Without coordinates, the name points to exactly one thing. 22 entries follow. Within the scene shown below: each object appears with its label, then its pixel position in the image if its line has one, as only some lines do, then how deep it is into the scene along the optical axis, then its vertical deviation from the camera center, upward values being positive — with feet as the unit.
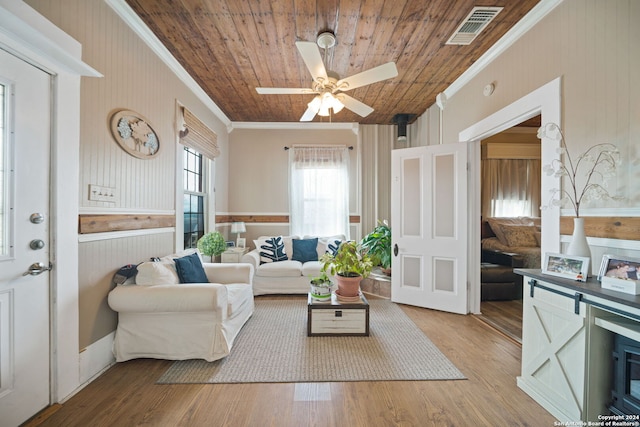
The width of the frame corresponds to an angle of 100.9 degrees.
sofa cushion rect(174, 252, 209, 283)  8.18 -1.86
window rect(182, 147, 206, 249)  11.48 +0.70
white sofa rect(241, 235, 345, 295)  12.34 -3.05
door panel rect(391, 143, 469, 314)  10.17 -0.54
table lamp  14.11 -0.87
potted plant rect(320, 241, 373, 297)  8.47 -1.81
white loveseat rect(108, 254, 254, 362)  6.62 -2.79
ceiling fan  6.56 +3.65
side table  12.73 -2.14
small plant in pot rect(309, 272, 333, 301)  8.54 -2.51
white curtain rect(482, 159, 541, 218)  16.28 +1.54
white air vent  6.95 +5.35
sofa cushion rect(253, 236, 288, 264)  13.48 -1.96
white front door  4.62 -0.54
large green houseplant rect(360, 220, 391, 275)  13.07 -1.70
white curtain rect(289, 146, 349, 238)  15.83 +1.32
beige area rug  6.34 -3.91
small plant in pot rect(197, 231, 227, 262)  11.22 -1.42
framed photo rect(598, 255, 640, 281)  4.21 -0.88
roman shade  10.34 +3.26
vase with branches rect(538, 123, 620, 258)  5.16 +0.89
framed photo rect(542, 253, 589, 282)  4.91 -1.02
